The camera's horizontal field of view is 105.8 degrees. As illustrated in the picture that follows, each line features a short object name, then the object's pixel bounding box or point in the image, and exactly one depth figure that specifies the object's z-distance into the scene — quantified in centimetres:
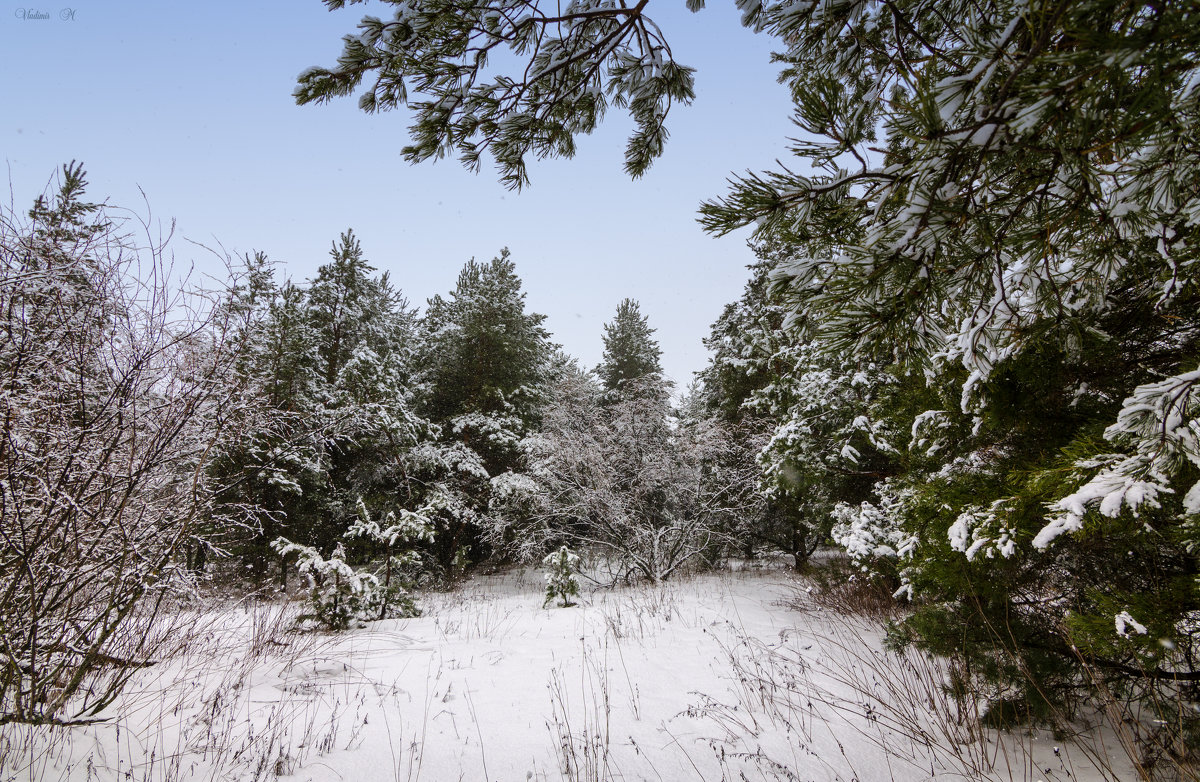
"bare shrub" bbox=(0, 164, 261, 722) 221
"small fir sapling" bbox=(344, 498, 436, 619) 653
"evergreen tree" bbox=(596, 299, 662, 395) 2019
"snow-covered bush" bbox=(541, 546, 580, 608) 748
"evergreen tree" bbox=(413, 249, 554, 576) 1144
